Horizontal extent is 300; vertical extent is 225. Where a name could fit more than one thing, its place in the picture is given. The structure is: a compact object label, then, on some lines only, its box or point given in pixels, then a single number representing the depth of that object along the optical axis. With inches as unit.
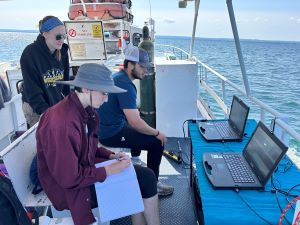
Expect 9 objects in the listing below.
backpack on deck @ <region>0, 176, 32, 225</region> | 52.3
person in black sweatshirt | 85.8
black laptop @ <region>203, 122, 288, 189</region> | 53.2
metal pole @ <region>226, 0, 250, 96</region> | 108.8
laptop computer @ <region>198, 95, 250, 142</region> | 77.3
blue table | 45.5
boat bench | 57.8
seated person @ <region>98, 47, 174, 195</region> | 89.7
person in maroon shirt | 52.8
